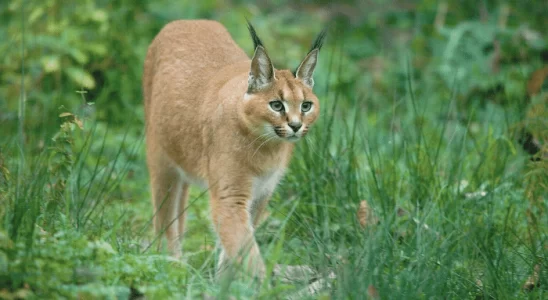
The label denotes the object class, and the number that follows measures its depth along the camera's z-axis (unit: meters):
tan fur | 9.36
